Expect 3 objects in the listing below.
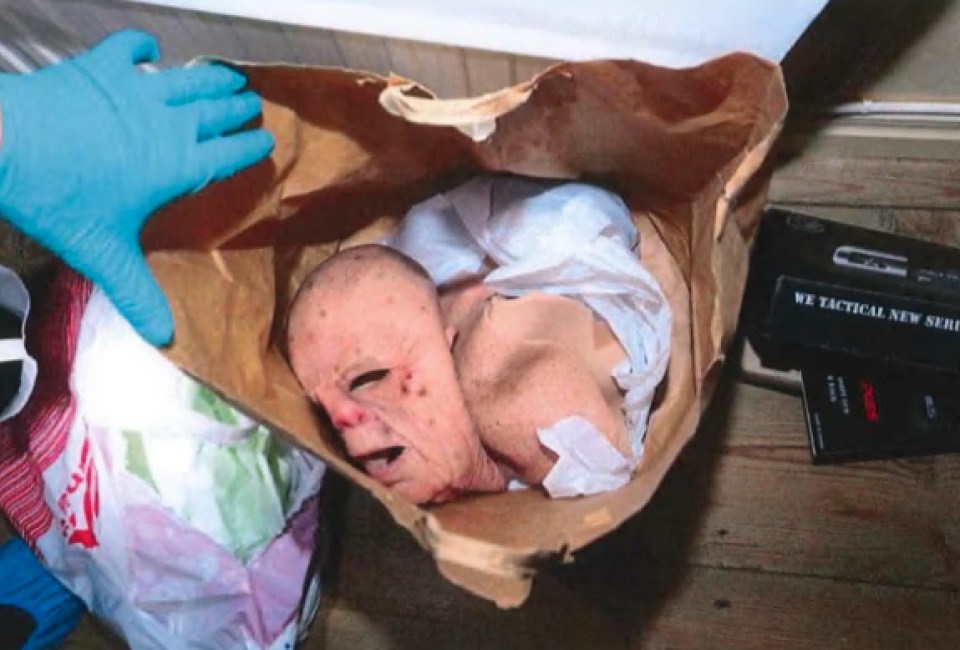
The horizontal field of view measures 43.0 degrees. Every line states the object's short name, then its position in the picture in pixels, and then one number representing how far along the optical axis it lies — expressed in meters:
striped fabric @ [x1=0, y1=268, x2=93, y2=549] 1.00
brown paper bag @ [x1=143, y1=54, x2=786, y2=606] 0.76
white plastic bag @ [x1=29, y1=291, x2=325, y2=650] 0.97
